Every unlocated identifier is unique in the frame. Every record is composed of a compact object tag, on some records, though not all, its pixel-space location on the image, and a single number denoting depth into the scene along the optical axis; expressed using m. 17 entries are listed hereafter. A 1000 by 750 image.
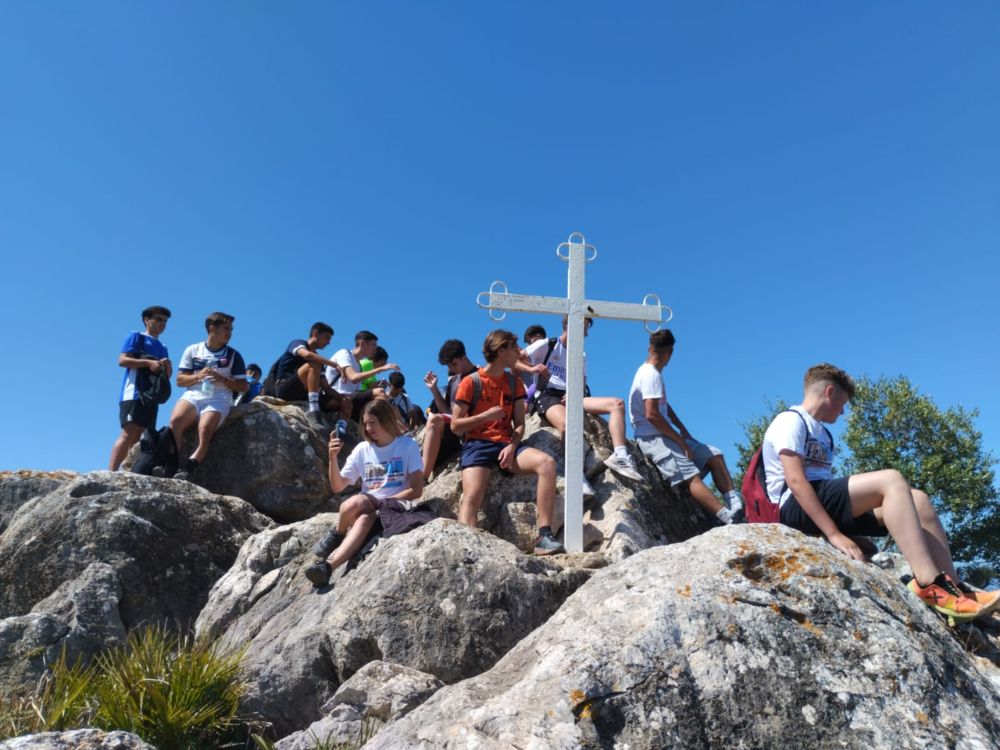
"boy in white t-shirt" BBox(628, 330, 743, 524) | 8.31
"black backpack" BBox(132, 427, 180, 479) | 9.84
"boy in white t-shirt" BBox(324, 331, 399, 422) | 11.45
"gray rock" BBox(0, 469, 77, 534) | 9.68
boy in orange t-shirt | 7.23
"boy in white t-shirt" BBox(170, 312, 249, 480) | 10.27
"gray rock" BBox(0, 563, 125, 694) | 6.59
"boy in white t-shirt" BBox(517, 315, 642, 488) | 8.14
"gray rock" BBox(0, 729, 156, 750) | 3.37
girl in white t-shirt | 6.70
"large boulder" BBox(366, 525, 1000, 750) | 3.07
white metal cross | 7.32
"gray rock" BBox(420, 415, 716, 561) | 7.61
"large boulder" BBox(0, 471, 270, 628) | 7.94
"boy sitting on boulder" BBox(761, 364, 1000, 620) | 4.61
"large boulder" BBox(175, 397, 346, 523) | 10.77
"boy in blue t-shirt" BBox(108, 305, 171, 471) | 9.91
